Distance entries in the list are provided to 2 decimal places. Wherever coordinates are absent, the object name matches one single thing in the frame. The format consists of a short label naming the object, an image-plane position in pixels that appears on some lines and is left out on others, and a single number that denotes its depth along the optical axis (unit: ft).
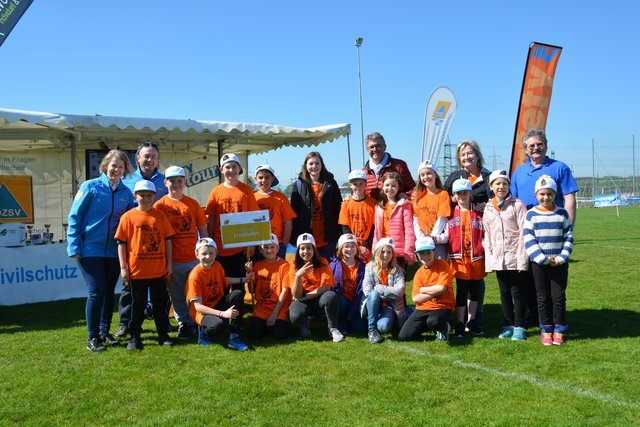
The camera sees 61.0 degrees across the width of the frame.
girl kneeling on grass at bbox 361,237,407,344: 18.28
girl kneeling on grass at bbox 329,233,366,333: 19.35
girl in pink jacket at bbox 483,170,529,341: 17.66
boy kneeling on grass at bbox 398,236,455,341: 17.78
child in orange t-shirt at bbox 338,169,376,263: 19.81
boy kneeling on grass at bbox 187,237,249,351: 17.71
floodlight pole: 75.41
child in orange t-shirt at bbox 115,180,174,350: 16.80
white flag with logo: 46.39
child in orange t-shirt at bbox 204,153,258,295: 19.13
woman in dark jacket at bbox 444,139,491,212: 19.39
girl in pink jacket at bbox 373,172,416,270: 18.80
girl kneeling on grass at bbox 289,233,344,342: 18.57
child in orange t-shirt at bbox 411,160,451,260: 18.47
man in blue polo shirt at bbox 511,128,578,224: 17.65
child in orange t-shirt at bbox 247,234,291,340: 18.67
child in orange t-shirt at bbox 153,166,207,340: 18.11
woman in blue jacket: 16.90
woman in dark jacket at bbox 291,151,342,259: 20.59
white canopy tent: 32.45
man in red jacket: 20.44
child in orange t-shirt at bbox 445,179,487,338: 18.53
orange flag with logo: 34.15
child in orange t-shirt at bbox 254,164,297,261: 20.02
